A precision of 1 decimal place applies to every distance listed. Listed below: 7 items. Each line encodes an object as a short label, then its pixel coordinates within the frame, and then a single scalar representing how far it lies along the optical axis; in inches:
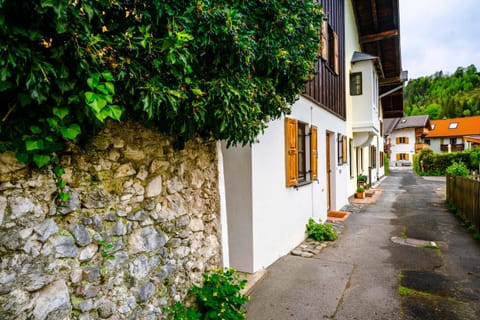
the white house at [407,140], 1480.1
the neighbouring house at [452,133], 1555.1
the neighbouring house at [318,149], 147.8
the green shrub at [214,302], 93.3
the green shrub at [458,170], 387.9
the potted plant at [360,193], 406.1
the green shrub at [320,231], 216.7
